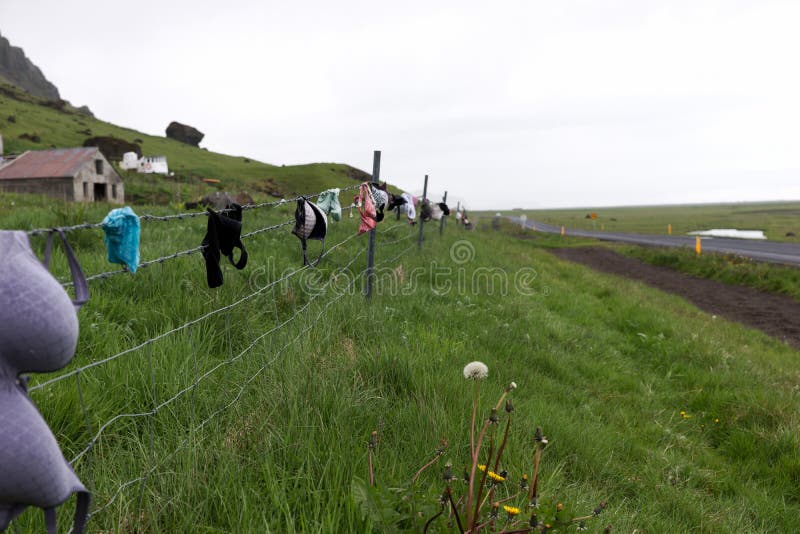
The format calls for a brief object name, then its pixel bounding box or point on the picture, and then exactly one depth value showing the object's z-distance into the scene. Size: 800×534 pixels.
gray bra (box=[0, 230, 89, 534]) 0.92
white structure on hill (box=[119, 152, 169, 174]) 67.19
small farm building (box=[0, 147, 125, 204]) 37.66
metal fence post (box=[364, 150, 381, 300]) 4.71
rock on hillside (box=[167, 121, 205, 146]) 123.31
